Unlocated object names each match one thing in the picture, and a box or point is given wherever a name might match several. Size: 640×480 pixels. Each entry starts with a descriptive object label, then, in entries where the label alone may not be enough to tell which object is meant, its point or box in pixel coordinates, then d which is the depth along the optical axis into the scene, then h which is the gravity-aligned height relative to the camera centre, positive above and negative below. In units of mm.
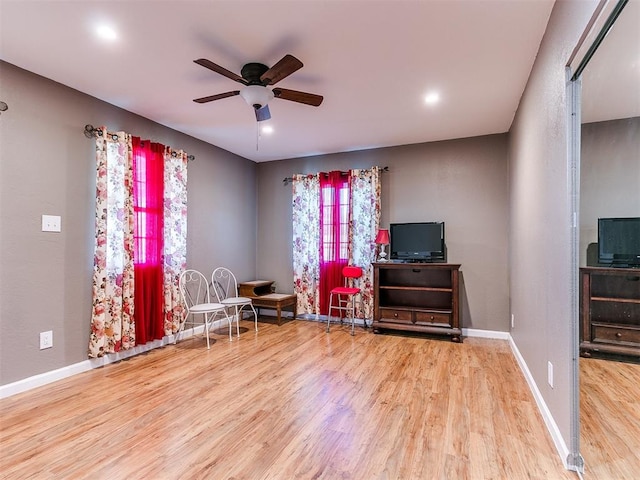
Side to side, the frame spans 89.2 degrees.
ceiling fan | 2344 +1185
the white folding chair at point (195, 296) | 3825 -732
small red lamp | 4418 +16
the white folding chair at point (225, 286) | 4587 -678
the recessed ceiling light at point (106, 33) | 2133 +1399
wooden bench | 4824 -868
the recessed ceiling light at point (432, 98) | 3055 +1375
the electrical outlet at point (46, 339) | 2740 -842
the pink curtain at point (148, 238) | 3475 +30
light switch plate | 2770 +155
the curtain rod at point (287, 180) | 5365 +998
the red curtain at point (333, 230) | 4879 +158
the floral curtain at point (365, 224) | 4672 +235
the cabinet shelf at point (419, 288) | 4055 -620
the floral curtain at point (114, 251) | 3102 -99
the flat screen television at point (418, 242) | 4254 -26
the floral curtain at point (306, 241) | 5082 -11
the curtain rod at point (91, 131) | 3070 +1045
